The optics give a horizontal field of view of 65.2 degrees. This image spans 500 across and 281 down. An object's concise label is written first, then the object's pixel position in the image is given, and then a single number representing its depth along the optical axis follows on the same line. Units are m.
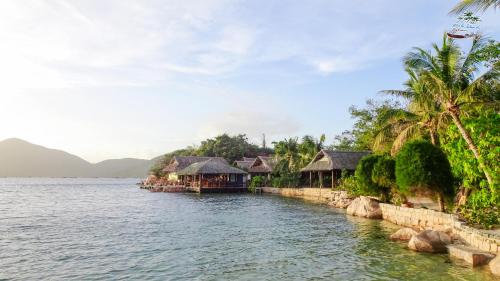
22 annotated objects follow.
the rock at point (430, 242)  12.26
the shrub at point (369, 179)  22.89
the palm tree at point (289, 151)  45.17
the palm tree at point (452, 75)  14.91
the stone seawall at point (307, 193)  34.38
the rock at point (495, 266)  9.51
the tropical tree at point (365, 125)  39.65
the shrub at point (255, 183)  47.11
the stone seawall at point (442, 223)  10.99
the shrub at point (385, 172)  21.05
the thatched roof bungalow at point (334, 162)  35.66
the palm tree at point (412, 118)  20.20
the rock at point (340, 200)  27.92
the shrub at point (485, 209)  12.40
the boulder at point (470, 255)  10.43
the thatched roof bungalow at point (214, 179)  45.59
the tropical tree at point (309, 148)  43.28
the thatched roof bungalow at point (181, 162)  58.26
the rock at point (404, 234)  14.12
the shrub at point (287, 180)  43.50
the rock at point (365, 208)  21.17
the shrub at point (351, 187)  27.86
